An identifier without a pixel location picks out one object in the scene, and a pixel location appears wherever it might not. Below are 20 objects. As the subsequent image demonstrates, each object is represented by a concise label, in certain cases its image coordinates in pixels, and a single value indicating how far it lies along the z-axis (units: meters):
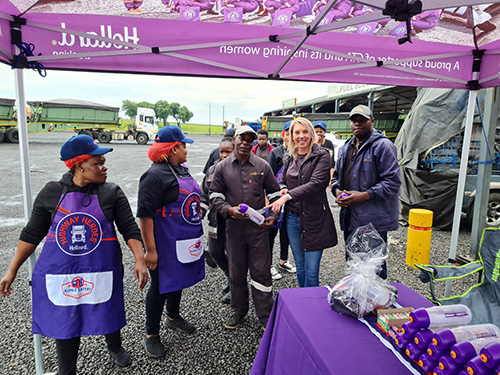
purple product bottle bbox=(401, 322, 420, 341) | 1.26
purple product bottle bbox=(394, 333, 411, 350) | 1.28
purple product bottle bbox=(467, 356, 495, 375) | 1.00
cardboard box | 1.42
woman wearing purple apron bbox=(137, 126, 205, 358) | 2.29
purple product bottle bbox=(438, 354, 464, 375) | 1.07
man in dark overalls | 2.68
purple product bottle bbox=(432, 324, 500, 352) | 1.13
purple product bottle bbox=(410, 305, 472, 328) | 1.25
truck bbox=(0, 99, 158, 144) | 21.84
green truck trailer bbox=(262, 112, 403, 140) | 19.50
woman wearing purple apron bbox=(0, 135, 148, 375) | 1.85
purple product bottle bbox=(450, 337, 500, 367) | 1.06
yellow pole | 4.40
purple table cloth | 1.24
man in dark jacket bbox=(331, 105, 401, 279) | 2.67
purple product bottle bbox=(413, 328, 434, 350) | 1.20
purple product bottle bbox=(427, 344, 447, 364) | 1.14
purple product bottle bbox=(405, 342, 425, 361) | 1.21
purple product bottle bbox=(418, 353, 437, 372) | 1.15
